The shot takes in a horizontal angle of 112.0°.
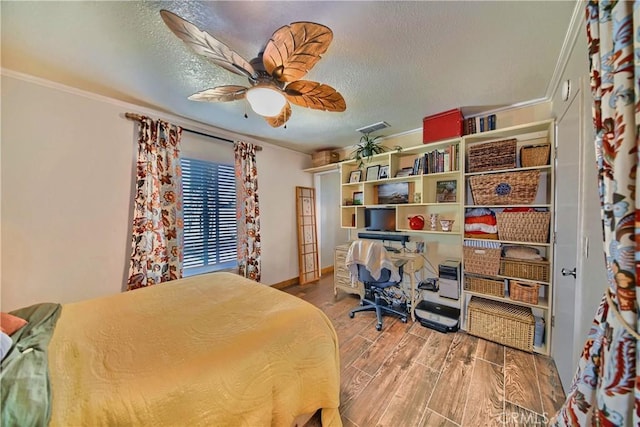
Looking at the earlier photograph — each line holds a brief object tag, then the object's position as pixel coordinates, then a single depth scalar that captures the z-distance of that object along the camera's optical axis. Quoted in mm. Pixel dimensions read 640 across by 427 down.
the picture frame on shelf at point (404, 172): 2865
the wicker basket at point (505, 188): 2000
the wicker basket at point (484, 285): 2137
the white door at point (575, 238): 1130
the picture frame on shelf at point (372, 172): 3127
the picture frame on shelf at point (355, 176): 3330
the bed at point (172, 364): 767
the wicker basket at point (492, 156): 2102
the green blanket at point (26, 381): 676
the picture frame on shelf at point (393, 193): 2965
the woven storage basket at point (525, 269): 1924
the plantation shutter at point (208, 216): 2820
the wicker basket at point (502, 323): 1954
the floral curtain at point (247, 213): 3174
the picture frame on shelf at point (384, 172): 3054
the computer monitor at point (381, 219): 3055
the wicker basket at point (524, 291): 1956
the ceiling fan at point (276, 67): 1071
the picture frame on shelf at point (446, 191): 2621
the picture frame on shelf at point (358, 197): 3430
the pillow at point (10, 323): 1074
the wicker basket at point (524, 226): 1907
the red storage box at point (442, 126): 2354
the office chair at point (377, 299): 2506
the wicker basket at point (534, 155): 1956
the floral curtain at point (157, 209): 2271
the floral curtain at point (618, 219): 580
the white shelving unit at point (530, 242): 1905
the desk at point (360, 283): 2592
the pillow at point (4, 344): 874
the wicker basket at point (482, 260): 2115
